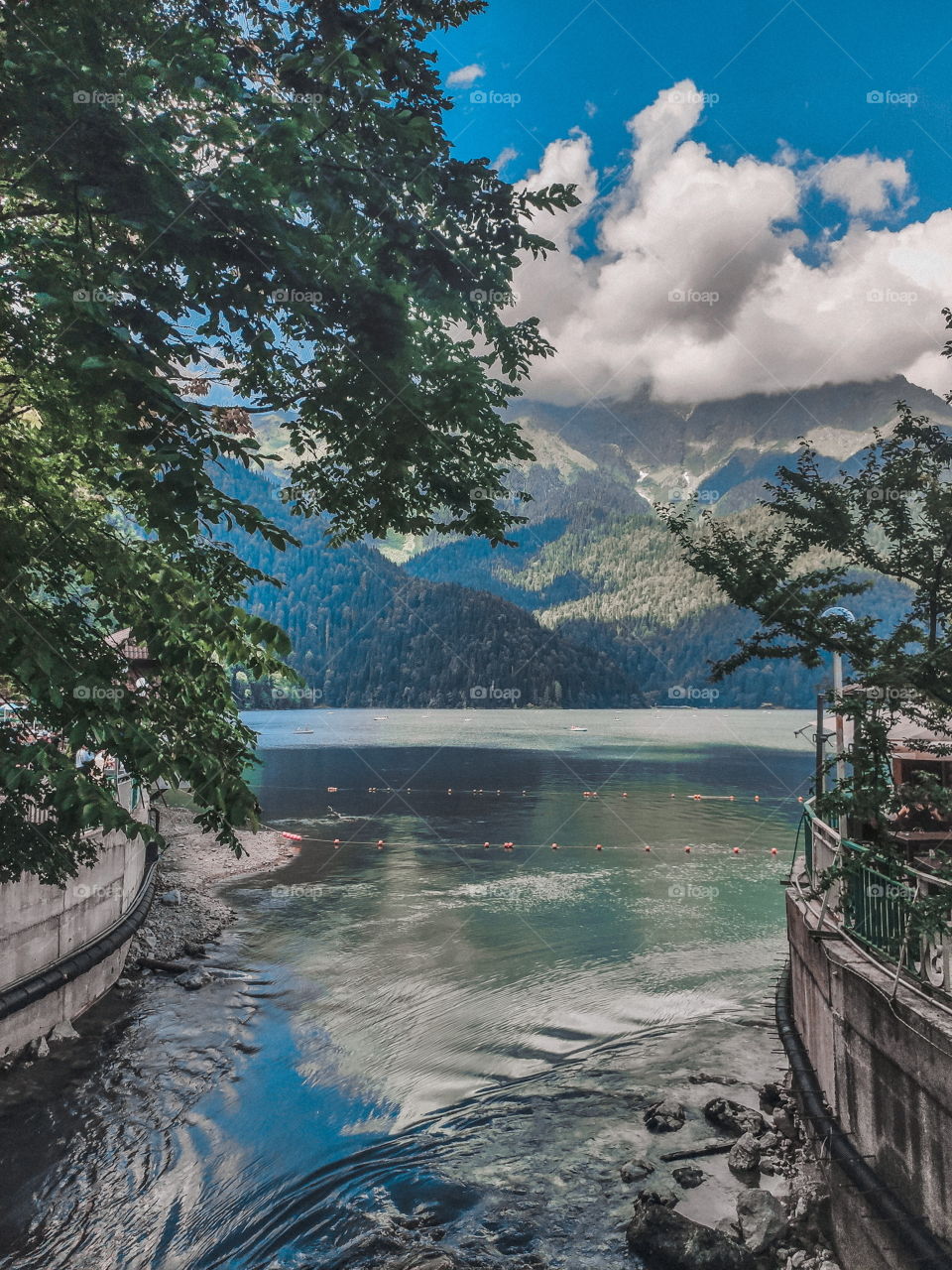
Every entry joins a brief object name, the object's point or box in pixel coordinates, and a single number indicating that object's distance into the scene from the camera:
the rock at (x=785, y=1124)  13.92
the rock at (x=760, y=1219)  10.93
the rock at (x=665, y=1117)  14.88
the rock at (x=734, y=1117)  14.31
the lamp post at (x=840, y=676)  10.15
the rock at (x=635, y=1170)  13.28
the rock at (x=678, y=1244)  10.59
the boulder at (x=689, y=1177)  12.80
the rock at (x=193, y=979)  21.93
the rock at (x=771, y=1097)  15.28
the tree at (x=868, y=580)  9.23
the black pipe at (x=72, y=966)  15.18
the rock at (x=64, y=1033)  16.97
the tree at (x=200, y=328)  6.32
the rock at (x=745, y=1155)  13.07
